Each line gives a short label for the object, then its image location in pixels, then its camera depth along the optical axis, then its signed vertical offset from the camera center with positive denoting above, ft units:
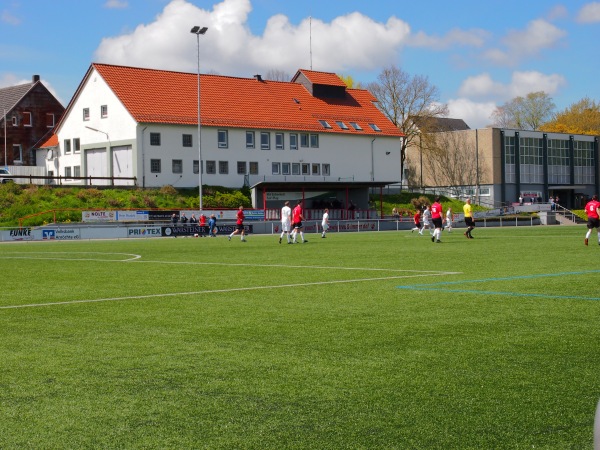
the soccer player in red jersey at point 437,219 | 120.39 -1.79
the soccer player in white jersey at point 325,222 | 165.50 -2.56
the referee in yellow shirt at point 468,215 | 131.44 -1.48
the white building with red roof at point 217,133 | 239.91 +23.08
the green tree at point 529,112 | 384.88 +41.57
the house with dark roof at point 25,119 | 289.33 +32.32
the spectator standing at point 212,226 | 178.70 -3.12
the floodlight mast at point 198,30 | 189.32 +39.63
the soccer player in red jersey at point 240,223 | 141.49 -2.06
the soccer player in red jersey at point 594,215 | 101.65 -1.39
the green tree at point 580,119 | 390.42 +38.75
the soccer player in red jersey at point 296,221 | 127.95 -1.74
